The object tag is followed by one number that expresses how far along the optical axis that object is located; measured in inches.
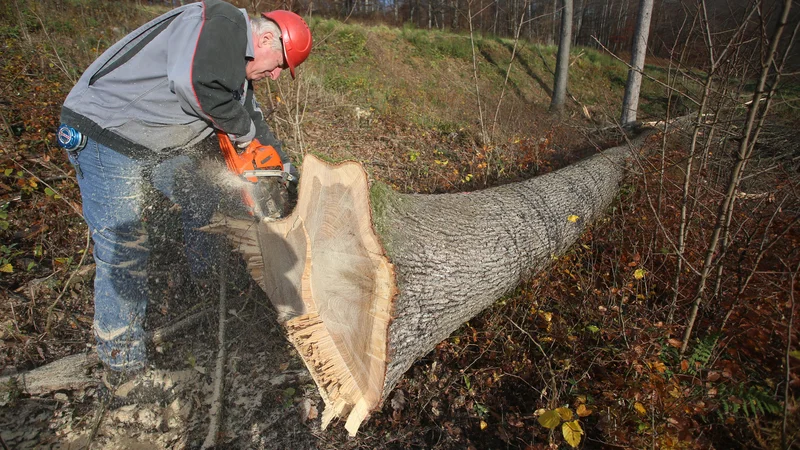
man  75.9
